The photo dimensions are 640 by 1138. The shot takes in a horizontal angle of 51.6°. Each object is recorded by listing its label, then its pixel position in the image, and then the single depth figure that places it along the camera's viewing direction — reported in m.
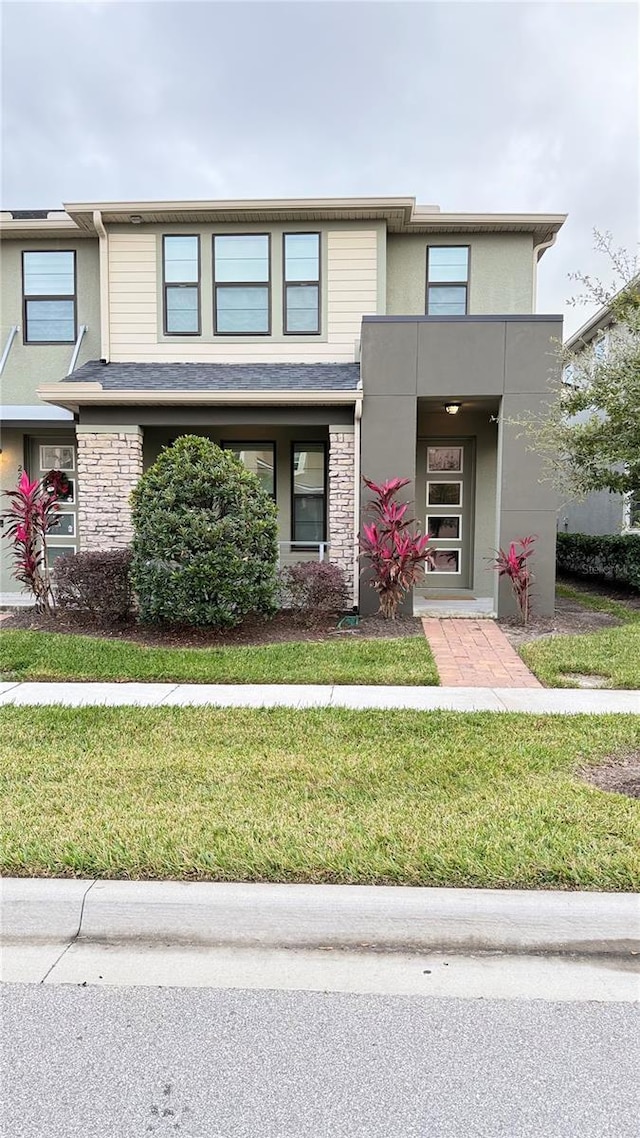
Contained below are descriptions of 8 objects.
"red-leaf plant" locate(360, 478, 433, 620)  8.78
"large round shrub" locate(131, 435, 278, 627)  7.77
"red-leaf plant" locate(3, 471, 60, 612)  8.96
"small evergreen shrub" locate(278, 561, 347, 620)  8.71
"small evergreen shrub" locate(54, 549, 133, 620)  8.59
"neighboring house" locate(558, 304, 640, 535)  13.29
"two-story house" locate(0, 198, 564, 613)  9.36
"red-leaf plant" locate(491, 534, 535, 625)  8.92
